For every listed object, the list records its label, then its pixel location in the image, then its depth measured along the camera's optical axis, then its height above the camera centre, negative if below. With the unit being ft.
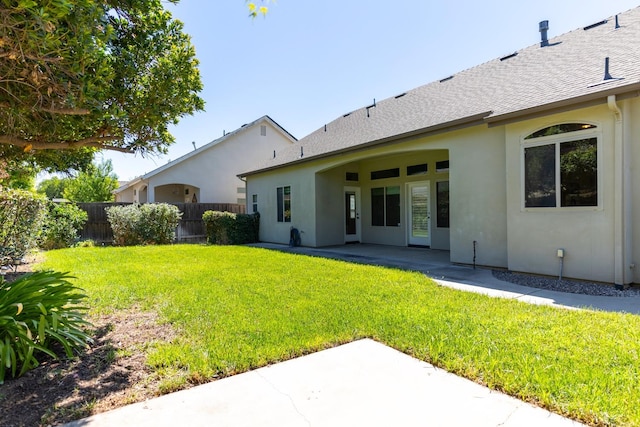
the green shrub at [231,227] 53.72 -2.65
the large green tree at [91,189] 112.88 +7.66
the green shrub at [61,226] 43.80 -1.53
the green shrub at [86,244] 47.96 -4.25
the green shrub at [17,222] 28.30 -0.68
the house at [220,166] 66.64 +8.76
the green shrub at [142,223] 50.16 -1.65
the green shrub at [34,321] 10.72 -3.53
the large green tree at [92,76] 10.39 +4.98
